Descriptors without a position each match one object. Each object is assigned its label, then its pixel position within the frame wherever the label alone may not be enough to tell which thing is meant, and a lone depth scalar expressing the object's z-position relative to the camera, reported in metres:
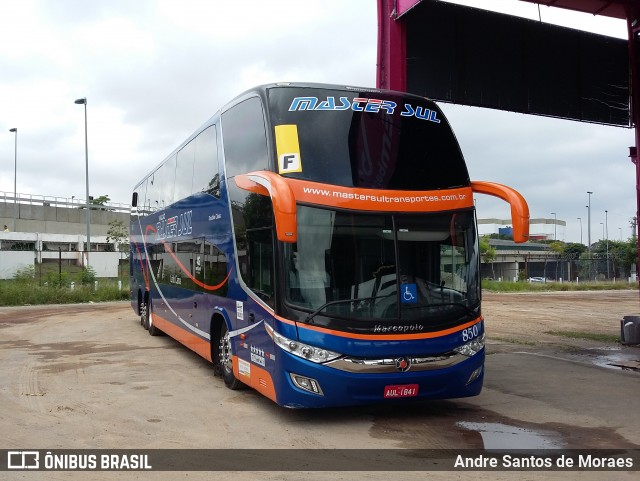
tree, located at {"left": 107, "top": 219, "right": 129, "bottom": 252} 45.12
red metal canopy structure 13.93
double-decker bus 7.44
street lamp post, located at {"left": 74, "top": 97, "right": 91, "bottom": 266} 34.91
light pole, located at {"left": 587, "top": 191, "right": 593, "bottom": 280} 90.81
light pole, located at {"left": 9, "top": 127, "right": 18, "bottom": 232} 48.67
